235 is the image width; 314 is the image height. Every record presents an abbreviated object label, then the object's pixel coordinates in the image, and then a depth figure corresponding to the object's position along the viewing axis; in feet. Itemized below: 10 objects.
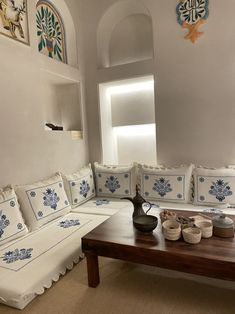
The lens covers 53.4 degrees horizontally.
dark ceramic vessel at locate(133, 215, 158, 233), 5.13
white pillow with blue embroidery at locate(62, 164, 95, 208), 8.64
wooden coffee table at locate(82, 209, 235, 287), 4.12
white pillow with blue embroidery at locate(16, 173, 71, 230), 6.88
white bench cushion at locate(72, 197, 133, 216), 8.27
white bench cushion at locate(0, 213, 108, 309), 4.58
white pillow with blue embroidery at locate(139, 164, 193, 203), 8.39
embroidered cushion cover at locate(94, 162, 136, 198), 9.34
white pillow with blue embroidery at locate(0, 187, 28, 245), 6.04
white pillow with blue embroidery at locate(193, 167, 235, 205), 7.77
